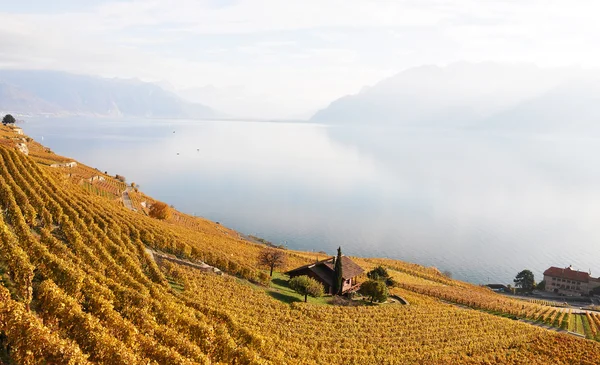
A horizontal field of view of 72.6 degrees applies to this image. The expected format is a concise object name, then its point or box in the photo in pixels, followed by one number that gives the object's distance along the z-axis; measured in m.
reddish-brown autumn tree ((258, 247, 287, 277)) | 47.96
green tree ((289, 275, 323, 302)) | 40.84
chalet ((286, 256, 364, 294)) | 47.16
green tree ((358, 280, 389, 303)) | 44.69
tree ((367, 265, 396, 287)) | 53.56
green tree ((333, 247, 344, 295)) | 45.94
